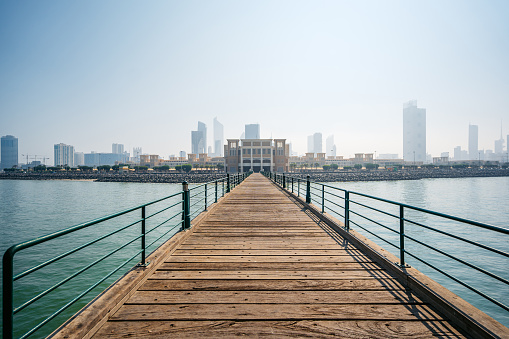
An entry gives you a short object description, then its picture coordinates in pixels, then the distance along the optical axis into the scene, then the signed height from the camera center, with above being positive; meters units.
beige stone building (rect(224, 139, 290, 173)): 104.56 +4.16
